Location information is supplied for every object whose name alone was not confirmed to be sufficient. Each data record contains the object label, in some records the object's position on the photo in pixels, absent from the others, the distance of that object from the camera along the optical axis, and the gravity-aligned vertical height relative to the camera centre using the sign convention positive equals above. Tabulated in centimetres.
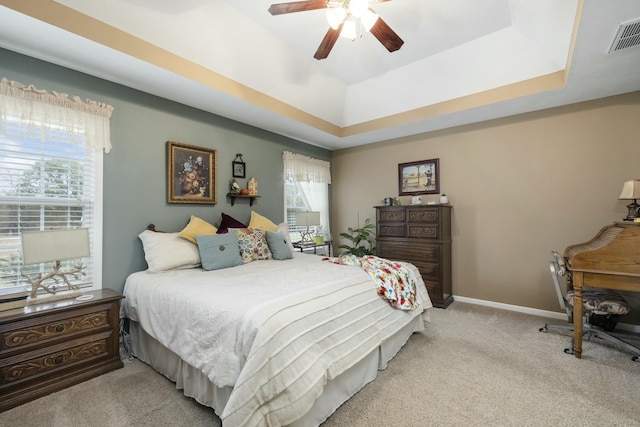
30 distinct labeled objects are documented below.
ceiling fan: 199 +146
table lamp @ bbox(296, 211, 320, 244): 438 -3
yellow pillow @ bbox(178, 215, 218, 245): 292 -12
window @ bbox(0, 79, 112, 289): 223 +43
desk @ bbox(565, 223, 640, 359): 225 -45
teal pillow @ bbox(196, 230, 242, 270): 273 -33
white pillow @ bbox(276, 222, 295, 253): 363 -17
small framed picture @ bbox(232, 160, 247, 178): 383 +67
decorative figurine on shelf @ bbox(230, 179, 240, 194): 374 +40
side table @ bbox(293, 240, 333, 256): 430 -44
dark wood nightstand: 183 -90
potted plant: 476 -41
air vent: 199 +133
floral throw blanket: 233 -56
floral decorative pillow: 311 -31
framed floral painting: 315 +53
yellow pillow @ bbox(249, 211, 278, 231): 373 -8
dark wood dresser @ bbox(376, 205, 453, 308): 381 -36
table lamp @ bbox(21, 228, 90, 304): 198 -22
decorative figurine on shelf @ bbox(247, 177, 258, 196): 392 +44
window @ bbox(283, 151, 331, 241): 465 +49
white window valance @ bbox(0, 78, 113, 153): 222 +91
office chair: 243 -85
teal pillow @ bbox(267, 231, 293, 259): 332 -34
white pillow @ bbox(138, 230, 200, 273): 263 -32
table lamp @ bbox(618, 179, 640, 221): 269 +18
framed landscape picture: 431 +60
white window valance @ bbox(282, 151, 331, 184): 460 +84
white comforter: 137 -67
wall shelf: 376 +29
